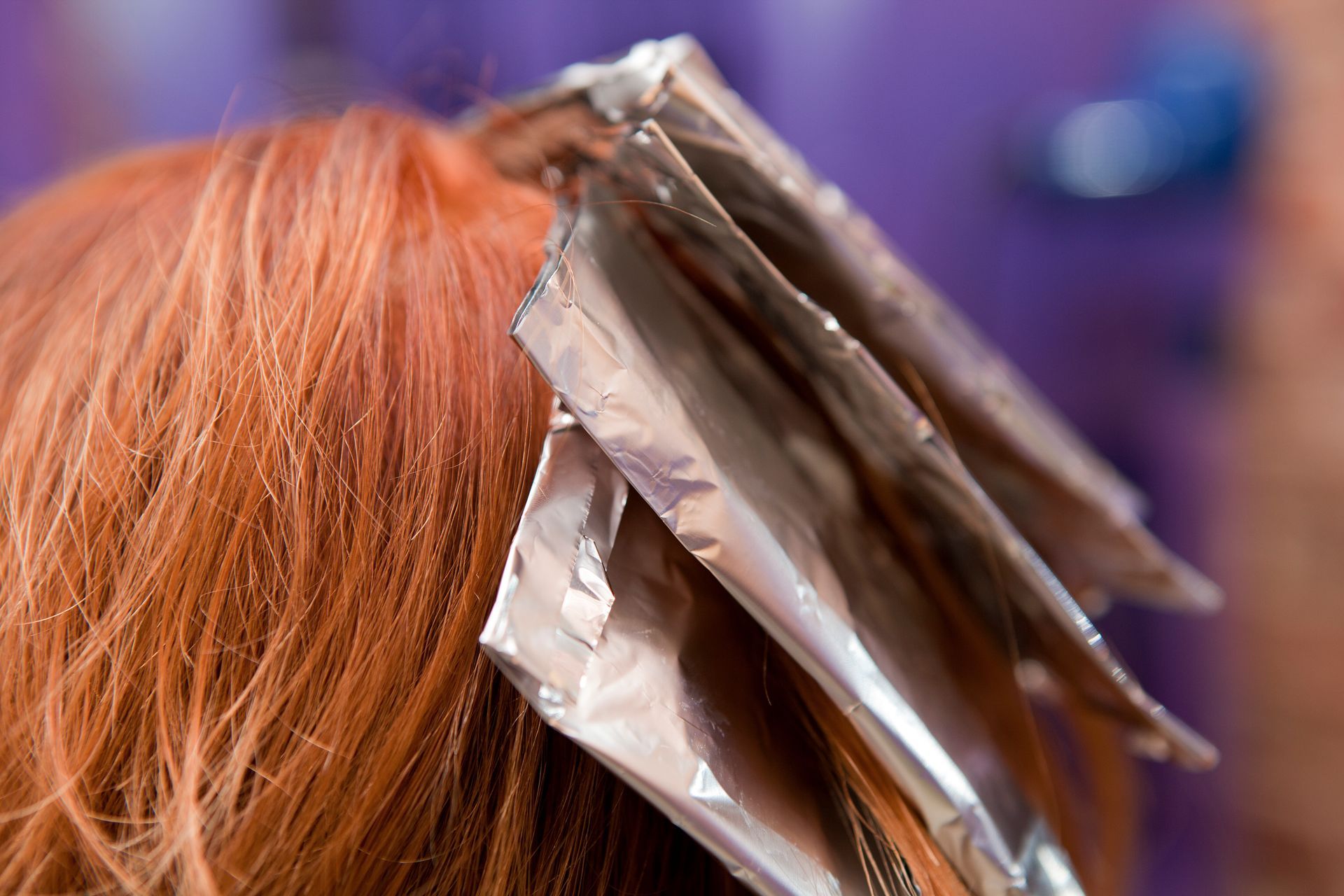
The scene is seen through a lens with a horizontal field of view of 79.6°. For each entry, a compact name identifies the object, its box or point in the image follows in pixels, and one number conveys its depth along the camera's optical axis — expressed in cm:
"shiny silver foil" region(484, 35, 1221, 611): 32
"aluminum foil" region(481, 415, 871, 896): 25
